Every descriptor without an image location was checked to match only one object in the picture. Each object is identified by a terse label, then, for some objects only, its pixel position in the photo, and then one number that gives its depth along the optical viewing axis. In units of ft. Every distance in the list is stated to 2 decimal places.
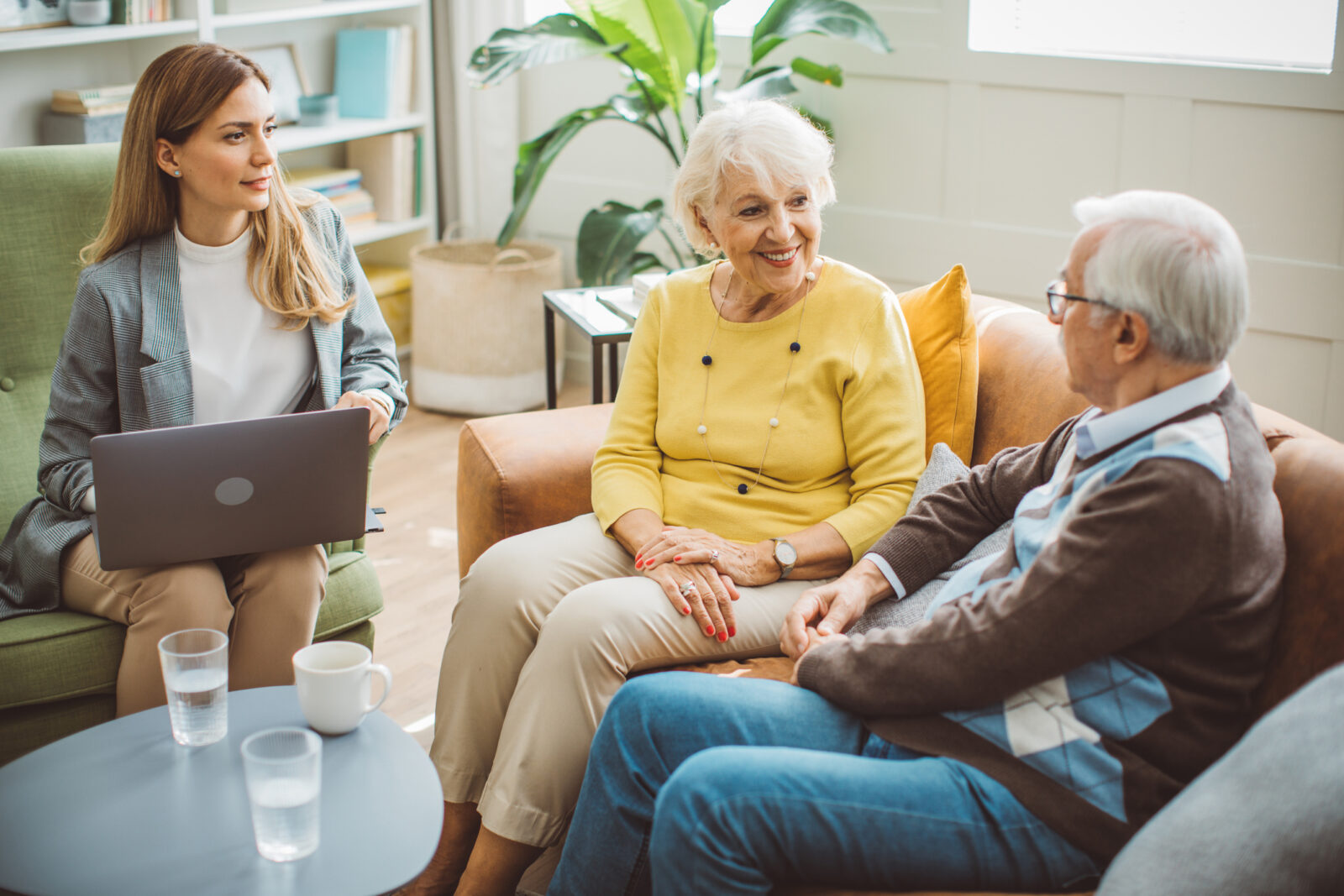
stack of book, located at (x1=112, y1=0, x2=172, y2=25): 9.42
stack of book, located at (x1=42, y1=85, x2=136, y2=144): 9.42
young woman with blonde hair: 5.57
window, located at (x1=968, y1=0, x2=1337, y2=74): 8.87
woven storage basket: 11.92
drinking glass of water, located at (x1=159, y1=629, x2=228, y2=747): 4.28
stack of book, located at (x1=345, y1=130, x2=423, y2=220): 12.64
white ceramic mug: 4.29
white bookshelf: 9.43
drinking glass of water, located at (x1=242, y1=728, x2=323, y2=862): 3.70
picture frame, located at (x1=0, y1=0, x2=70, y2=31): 8.69
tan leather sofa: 4.15
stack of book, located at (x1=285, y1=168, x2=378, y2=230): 11.96
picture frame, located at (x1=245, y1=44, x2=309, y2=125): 11.49
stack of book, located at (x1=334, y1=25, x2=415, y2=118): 12.28
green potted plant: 9.57
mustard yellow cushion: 5.88
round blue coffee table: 3.70
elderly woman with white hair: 5.10
